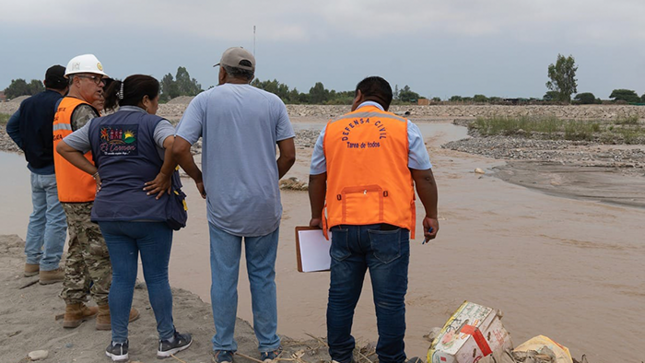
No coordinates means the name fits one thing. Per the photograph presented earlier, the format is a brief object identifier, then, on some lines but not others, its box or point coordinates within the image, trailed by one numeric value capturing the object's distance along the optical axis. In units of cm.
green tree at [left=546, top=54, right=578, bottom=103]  6525
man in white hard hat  364
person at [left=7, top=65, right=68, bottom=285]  439
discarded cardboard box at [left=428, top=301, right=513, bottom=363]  282
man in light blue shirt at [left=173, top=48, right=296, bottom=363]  296
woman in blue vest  309
